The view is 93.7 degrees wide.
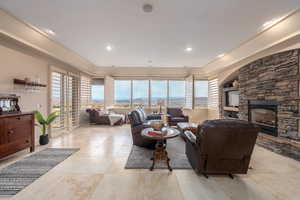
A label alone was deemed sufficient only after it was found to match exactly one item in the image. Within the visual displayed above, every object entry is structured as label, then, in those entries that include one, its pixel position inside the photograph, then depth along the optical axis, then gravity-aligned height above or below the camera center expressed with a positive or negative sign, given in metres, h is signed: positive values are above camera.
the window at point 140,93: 7.68 +0.35
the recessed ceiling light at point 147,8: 2.40 +1.61
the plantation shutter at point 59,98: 4.67 +0.03
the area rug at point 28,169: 2.10 -1.28
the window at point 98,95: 7.46 +0.22
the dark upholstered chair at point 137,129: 3.66 -0.80
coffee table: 2.67 -0.95
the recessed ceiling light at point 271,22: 2.82 +1.63
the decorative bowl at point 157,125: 3.07 -0.57
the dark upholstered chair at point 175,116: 5.88 -0.74
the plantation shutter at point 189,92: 6.91 +0.39
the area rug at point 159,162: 2.71 -1.27
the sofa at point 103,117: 6.56 -0.86
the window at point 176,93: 7.70 +0.36
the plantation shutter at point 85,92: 6.53 +0.36
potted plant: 3.75 -0.69
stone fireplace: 3.02 +0.01
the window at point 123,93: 7.68 +0.35
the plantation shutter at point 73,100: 5.56 -0.04
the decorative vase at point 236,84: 5.15 +0.59
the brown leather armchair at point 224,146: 2.05 -0.71
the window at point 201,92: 7.48 +0.41
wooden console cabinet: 2.69 -0.71
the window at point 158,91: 7.69 +0.47
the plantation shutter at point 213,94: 6.67 +0.28
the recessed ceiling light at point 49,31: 3.30 +1.63
